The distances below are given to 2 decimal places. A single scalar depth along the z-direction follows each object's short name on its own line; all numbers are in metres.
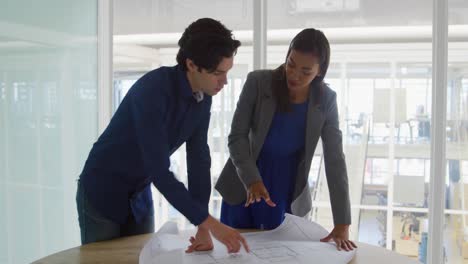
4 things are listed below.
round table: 1.31
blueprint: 1.28
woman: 1.67
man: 1.29
